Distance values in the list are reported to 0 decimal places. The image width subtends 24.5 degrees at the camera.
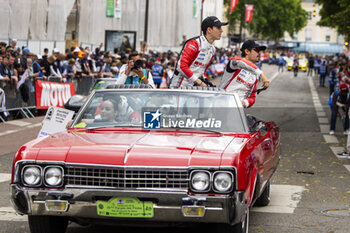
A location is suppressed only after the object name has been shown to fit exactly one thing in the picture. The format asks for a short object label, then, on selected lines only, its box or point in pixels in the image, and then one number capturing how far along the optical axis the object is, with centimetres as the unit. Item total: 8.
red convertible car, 577
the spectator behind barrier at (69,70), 2397
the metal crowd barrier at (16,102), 1923
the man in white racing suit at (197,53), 961
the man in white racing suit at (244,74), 982
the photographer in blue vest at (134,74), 1022
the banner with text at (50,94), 2133
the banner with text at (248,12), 9362
